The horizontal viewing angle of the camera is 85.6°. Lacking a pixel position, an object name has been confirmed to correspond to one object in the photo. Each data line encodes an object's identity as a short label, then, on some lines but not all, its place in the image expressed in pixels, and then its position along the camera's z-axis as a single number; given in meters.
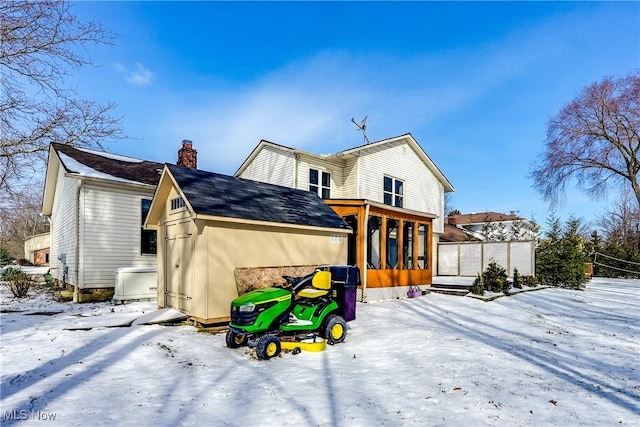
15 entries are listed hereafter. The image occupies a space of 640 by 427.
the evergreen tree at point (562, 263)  17.17
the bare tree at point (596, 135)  23.23
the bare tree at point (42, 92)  10.20
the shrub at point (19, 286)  12.00
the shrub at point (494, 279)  14.06
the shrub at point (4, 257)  26.18
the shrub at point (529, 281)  16.47
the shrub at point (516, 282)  15.57
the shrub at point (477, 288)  13.29
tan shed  7.45
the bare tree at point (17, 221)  16.19
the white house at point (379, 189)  12.25
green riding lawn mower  5.87
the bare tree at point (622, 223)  33.47
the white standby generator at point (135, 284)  10.94
